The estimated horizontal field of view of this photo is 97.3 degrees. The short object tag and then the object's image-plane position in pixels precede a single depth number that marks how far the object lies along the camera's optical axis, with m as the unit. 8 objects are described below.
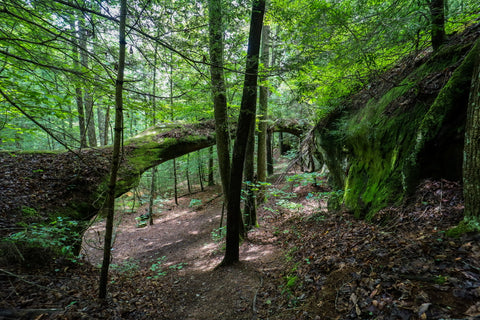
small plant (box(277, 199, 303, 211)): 7.09
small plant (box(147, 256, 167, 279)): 6.08
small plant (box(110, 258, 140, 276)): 6.05
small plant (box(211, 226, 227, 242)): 7.93
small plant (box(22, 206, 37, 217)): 4.49
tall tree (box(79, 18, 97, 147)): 10.18
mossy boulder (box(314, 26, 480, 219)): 3.46
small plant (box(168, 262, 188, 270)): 6.61
